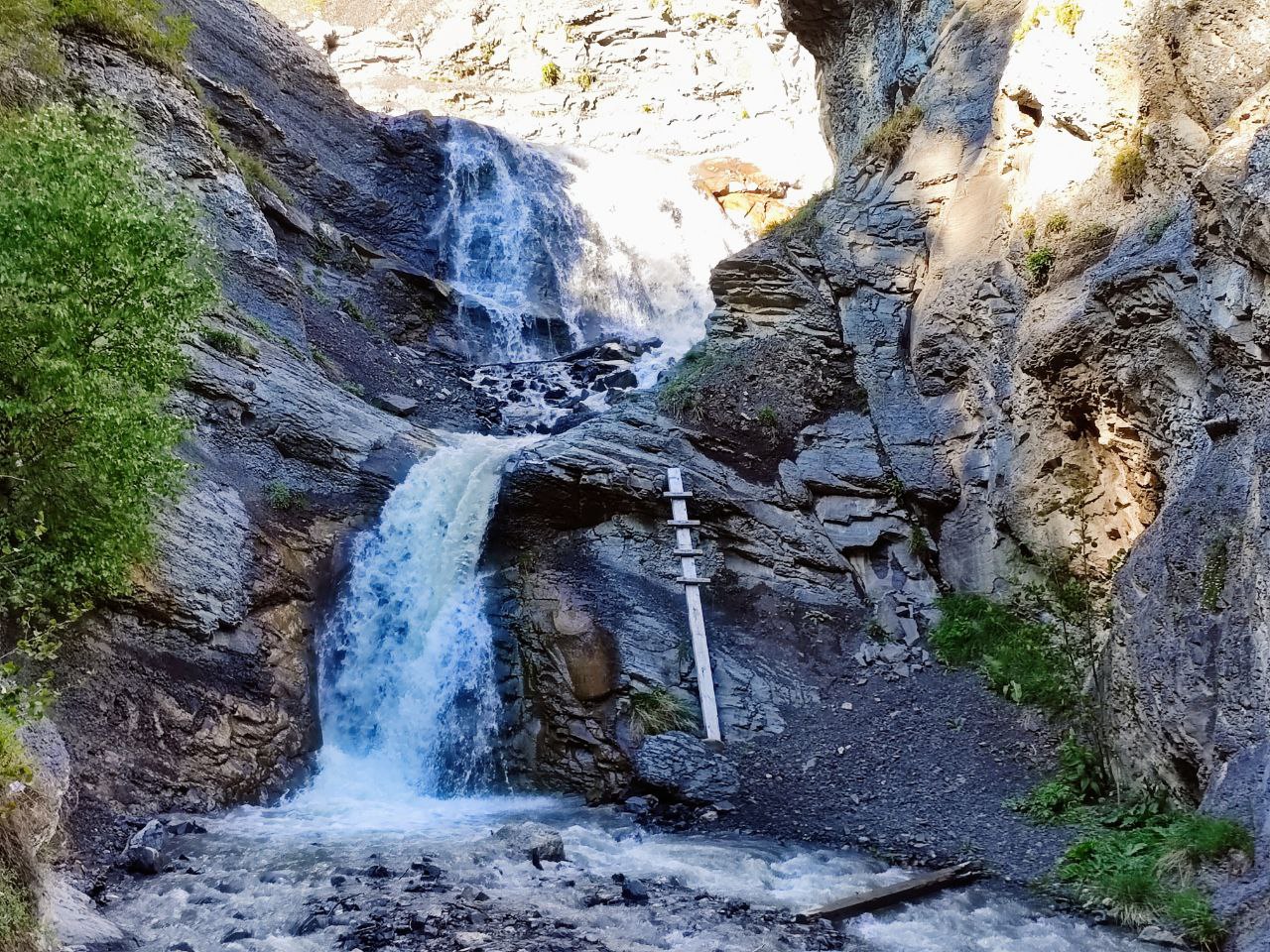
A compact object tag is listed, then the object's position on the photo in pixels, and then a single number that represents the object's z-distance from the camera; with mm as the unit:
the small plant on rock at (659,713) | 10594
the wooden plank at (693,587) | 10875
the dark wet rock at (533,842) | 8039
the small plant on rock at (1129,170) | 10797
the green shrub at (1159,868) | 6262
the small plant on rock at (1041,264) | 11766
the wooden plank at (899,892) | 6988
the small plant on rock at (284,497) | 12625
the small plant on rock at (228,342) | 13672
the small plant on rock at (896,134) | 15867
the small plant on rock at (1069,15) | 12266
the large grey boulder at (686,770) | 9812
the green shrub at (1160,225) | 9781
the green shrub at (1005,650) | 10297
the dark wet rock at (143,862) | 7570
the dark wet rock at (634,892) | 7125
